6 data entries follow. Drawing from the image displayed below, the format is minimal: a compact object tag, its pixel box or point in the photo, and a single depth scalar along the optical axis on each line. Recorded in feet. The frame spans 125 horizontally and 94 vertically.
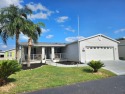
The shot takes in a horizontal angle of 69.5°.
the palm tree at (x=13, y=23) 35.54
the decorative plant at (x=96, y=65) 31.05
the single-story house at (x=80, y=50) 48.85
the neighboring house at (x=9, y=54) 82.03
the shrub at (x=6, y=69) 19.51
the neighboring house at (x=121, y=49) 59.51
